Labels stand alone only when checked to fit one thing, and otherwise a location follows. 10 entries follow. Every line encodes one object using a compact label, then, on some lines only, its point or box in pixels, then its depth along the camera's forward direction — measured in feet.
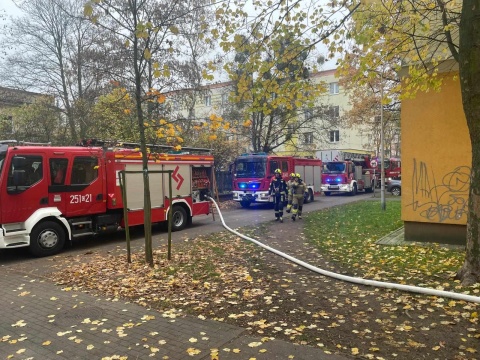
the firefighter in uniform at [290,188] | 47.03
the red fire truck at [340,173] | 90.38
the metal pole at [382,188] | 52.85
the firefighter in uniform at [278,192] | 45.16
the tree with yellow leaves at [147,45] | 21.21
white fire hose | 15.37
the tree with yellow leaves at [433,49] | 16.19
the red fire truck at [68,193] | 27.40
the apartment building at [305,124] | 69.16
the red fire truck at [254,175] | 60.39
